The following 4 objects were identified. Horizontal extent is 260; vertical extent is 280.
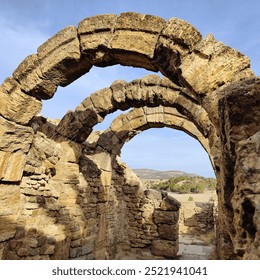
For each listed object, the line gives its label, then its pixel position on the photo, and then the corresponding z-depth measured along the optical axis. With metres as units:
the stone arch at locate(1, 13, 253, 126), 3.47
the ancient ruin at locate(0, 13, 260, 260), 1.86
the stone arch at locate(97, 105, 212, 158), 8.70
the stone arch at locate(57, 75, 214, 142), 6.62
